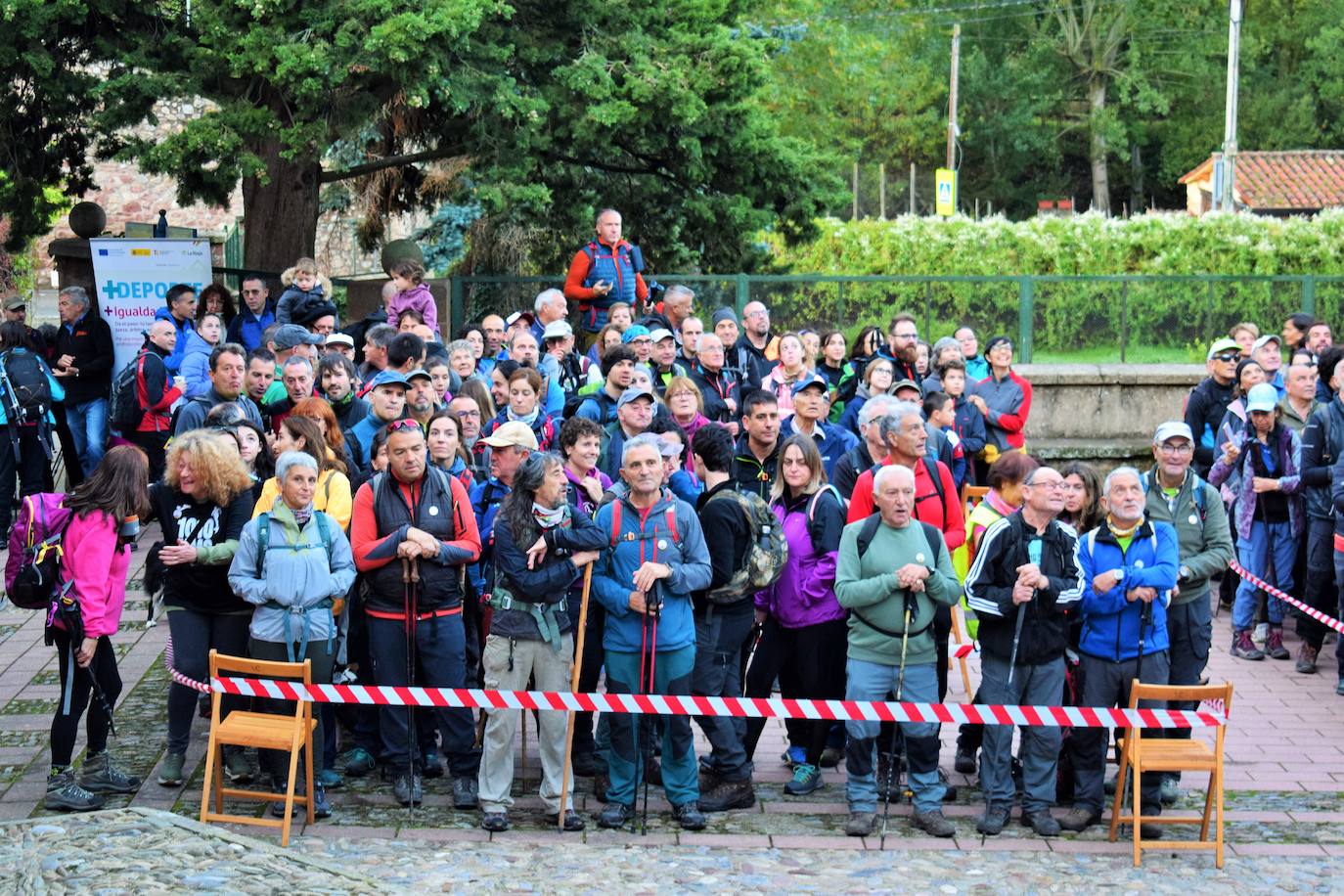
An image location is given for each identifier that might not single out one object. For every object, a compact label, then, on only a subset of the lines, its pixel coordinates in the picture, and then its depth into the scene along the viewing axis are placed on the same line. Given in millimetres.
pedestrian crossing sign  38938
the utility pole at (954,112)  53906
